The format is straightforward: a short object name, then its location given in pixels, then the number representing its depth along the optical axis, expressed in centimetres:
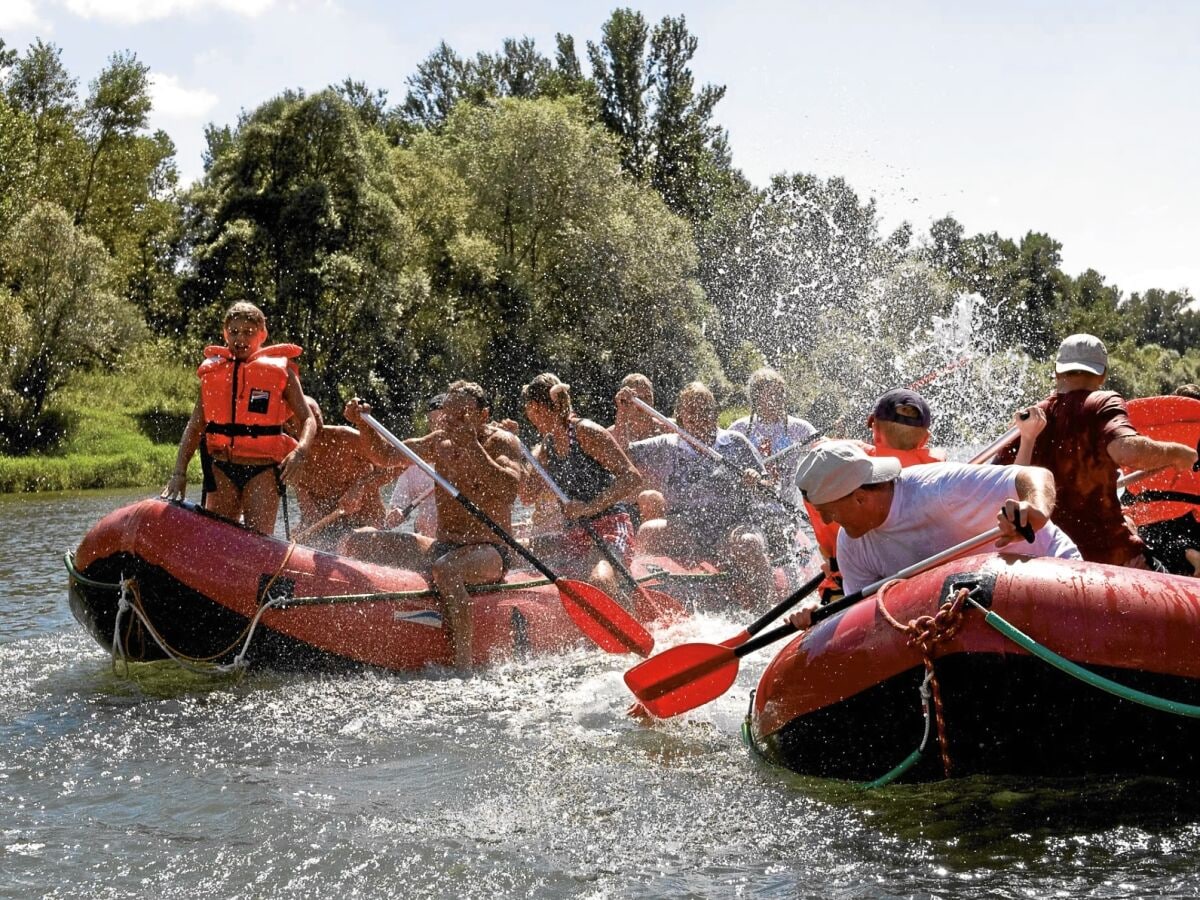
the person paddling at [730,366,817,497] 877
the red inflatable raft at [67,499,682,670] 635
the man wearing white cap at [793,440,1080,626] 407
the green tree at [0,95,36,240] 2853
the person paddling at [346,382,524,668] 671
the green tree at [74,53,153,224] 3634
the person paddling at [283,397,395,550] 745
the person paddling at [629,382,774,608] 806
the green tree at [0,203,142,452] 2445
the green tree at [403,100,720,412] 2991
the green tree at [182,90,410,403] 2658
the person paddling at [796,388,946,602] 511
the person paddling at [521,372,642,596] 743
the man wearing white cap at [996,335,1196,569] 474
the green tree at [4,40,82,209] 3556
